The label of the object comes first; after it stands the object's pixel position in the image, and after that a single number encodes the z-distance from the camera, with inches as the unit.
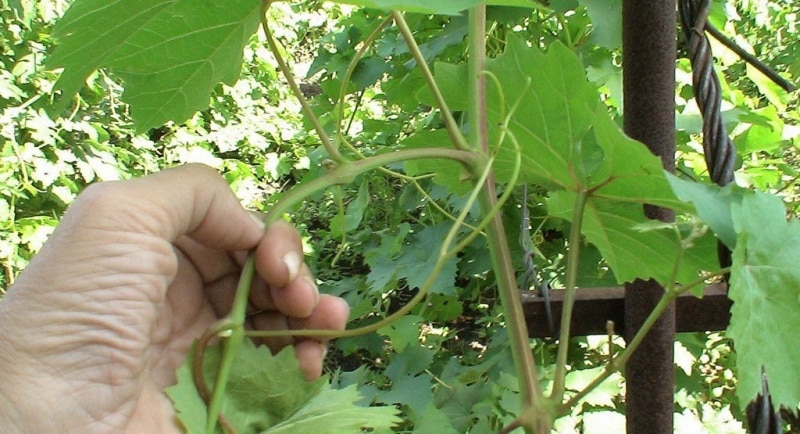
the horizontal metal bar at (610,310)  31.5
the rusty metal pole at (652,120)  24.0
